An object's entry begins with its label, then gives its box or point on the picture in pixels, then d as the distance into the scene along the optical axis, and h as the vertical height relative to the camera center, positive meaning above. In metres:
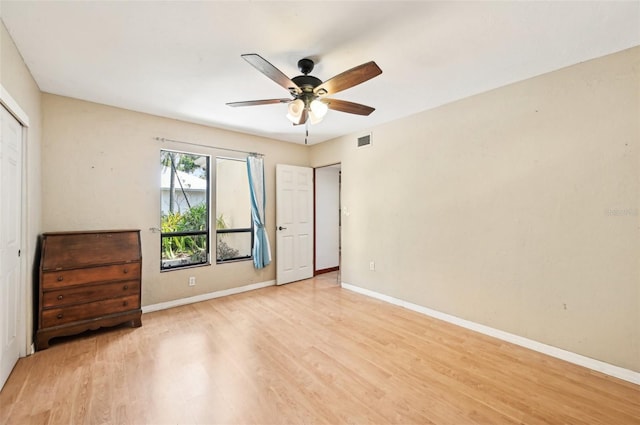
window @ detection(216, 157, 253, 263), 4.72 +0.06
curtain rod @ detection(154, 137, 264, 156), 3.46 +0.97
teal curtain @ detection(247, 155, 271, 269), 4.25 +0.02
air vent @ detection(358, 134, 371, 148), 3.97 +1.09
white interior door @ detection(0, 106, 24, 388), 1.88 -0.20
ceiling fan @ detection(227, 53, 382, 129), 1.75 +0.94
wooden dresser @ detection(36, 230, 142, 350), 2.47 -0.70
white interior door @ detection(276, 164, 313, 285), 4.56 -0.20
